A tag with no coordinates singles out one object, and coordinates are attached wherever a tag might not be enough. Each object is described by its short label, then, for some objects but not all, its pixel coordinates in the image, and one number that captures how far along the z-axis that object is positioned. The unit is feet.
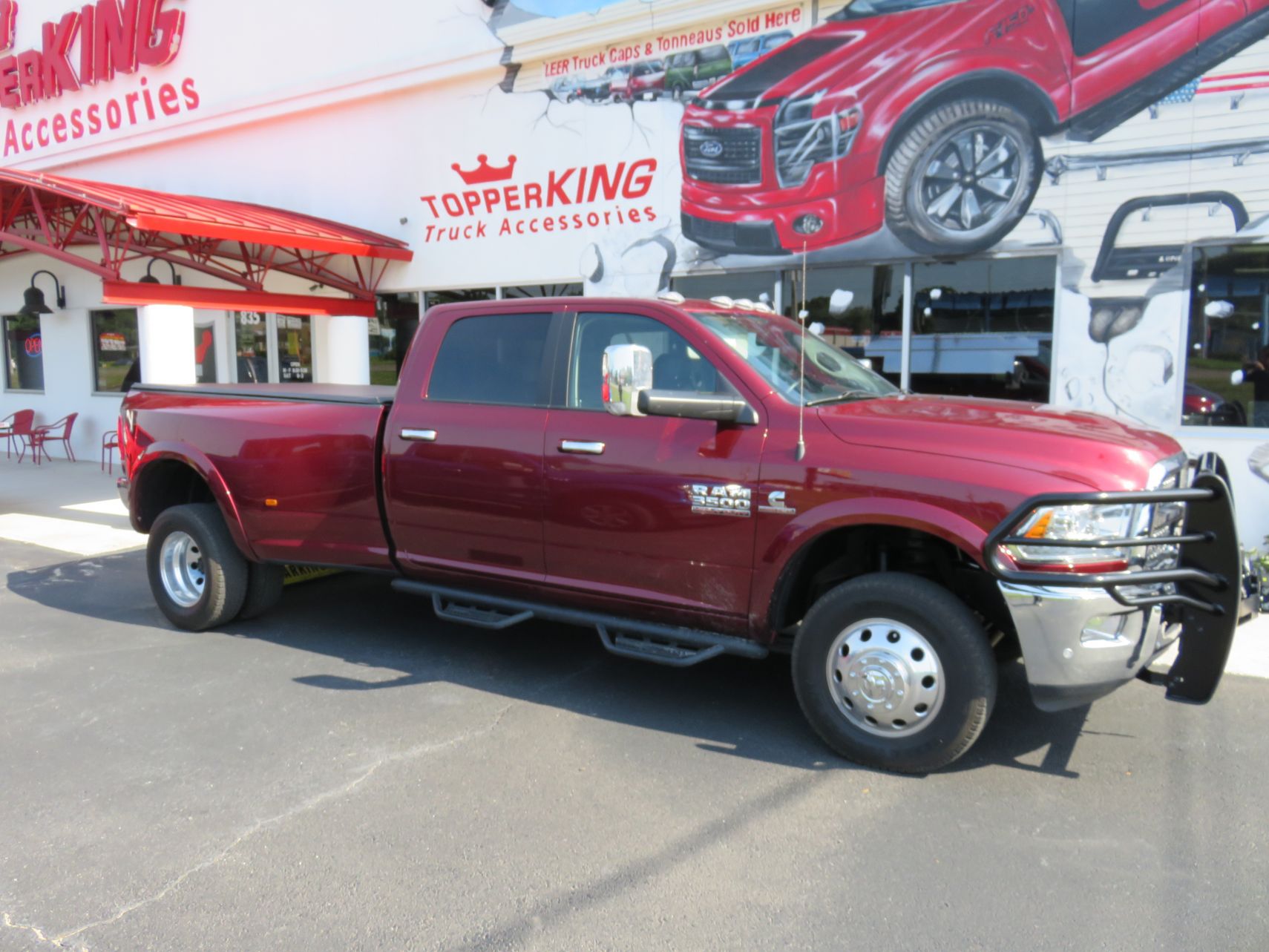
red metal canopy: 32.37
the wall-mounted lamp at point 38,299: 49.57
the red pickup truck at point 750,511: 11.39
